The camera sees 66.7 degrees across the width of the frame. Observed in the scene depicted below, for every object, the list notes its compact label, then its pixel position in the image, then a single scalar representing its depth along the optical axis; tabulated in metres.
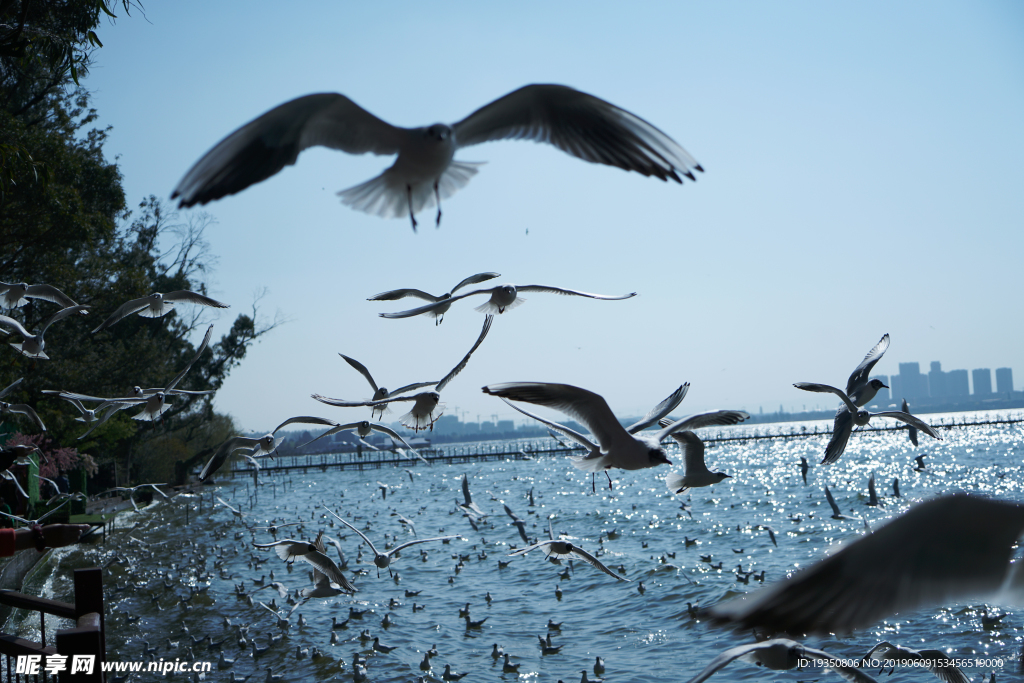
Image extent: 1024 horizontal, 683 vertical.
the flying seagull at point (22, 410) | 9.46
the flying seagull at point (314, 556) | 9.54
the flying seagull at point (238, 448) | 9.16
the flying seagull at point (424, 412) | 7.90
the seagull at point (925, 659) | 6.43
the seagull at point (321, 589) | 10.28
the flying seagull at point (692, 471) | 6.93
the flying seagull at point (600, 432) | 5.01
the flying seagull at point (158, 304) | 8.41
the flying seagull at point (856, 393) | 7.28
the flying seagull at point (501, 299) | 5.79
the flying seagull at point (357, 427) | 8.47
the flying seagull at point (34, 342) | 8.59
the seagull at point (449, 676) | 10.48
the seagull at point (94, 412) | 9.16
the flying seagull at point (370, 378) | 9.13
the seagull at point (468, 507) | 13.97
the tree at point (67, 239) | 10.96
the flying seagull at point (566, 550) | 8.74
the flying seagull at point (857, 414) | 7.07
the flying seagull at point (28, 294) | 9.16
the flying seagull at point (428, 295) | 6.26
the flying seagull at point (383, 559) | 10.53
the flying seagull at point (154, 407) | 9.91
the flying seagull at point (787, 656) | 5.49
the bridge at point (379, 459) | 67.94
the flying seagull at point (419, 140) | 3.34
